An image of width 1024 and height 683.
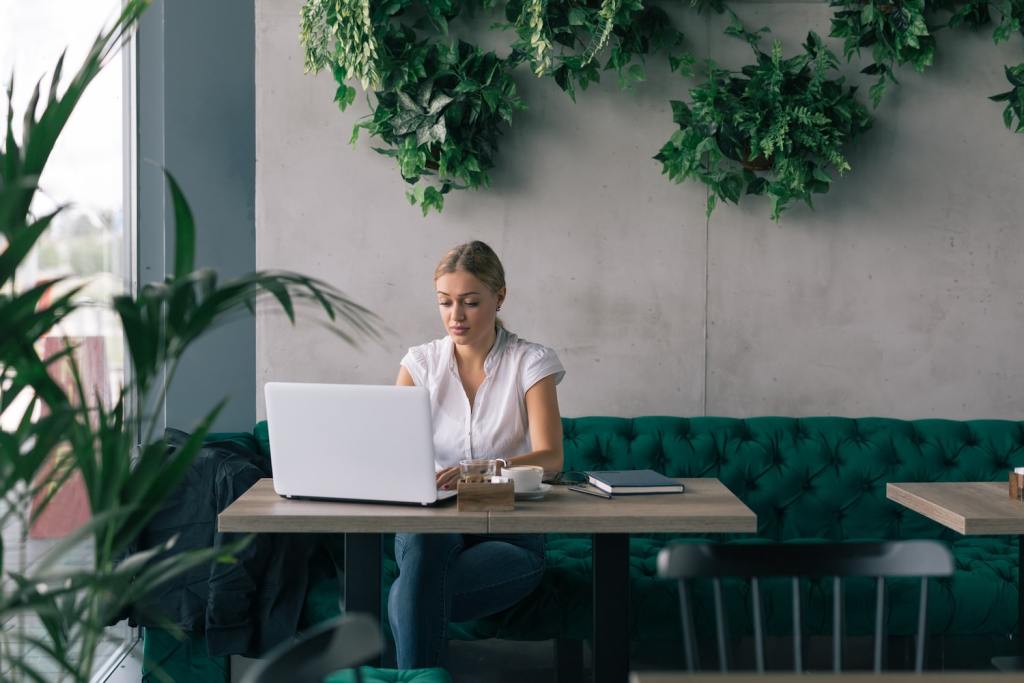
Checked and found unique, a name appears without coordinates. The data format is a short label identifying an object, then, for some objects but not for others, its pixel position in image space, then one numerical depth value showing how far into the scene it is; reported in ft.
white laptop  6.61
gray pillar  11.16
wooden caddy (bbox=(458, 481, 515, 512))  6.75
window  8.00
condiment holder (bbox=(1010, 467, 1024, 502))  7.41
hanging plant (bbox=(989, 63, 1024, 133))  11.06
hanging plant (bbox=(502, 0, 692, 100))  10.37
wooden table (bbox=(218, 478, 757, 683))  6.59
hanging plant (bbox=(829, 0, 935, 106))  10.71
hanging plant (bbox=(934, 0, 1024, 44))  10.92
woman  8.18
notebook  7.34
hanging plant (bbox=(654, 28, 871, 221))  10.69
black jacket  8.61
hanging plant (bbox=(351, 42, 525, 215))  10.74
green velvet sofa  10.51
